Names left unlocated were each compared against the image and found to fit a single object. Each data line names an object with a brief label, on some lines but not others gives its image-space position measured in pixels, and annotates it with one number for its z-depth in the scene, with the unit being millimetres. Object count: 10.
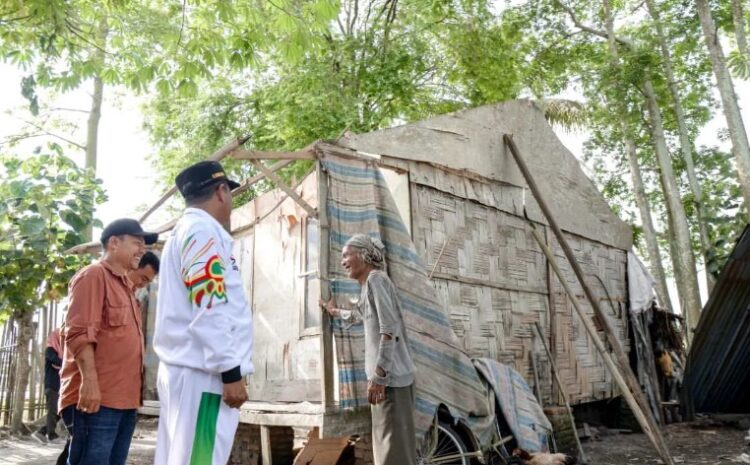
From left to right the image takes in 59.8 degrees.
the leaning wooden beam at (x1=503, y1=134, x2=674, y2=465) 6539
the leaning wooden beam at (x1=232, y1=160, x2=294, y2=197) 5503
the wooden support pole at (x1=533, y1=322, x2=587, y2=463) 7058
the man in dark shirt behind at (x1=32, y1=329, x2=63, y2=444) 5828
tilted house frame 5273
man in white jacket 2322
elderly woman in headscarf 4109
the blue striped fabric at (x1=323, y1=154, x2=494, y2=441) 5016
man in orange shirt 3000
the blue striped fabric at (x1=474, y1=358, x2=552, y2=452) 5809
